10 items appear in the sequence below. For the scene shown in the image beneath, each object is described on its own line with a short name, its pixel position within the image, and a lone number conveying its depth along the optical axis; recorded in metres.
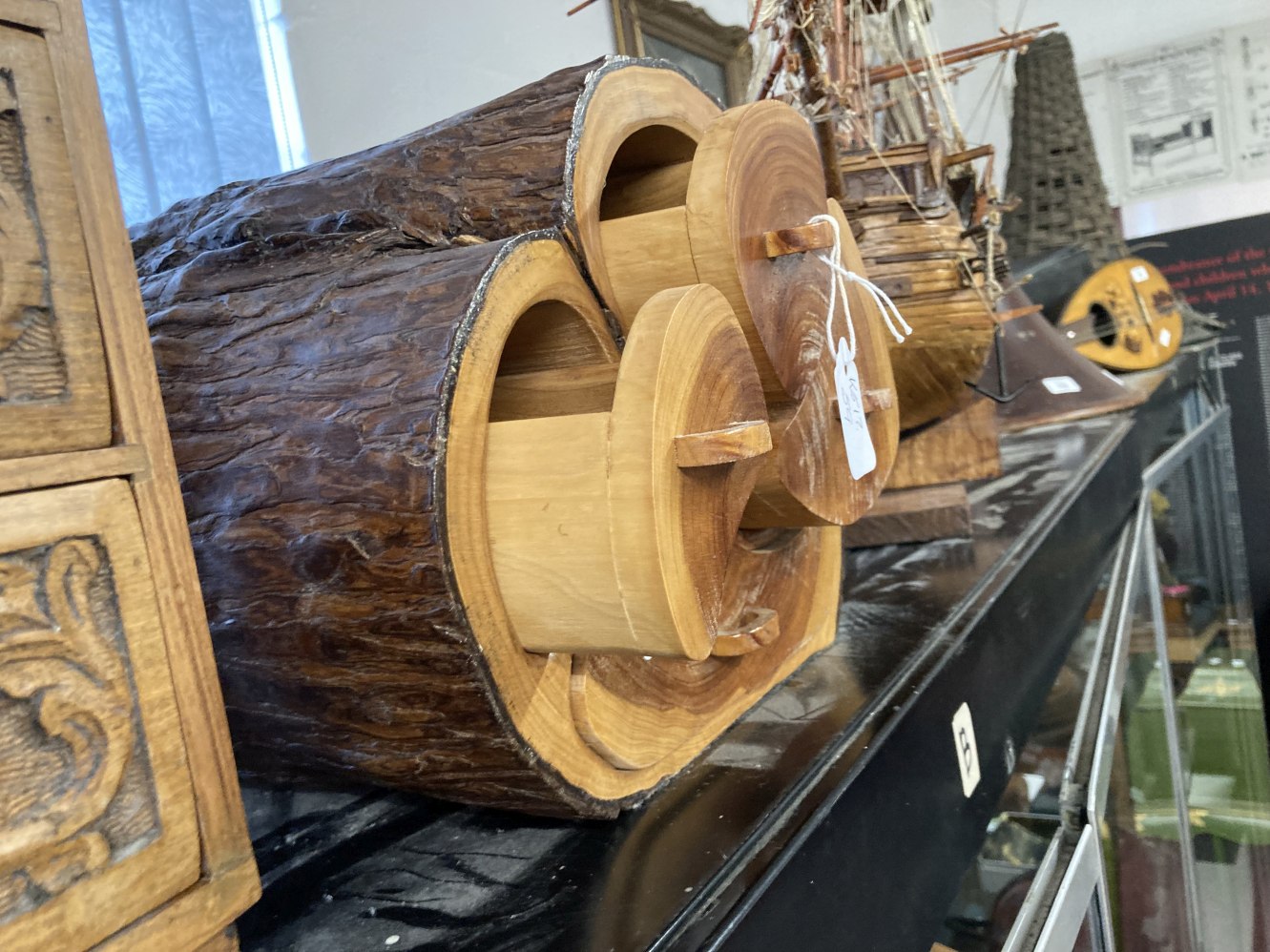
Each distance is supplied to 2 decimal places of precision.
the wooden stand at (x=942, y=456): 1.12
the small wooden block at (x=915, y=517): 1.07
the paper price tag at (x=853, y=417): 0.62
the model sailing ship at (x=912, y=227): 1.01
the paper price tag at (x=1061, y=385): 1.83
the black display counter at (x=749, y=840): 0.42
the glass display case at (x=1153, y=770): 0.76
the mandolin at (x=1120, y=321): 2.29
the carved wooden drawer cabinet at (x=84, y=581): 0.29
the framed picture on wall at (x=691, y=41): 1.40
